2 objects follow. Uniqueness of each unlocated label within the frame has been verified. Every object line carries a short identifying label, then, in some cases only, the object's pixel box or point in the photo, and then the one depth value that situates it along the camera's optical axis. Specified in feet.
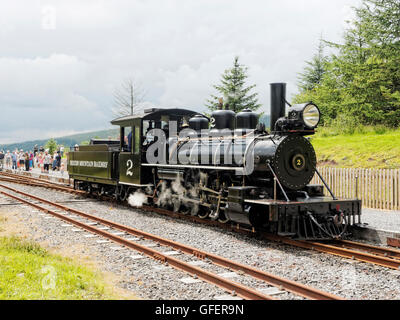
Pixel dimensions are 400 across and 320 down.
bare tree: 119.28
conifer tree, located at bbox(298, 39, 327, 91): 112.88
